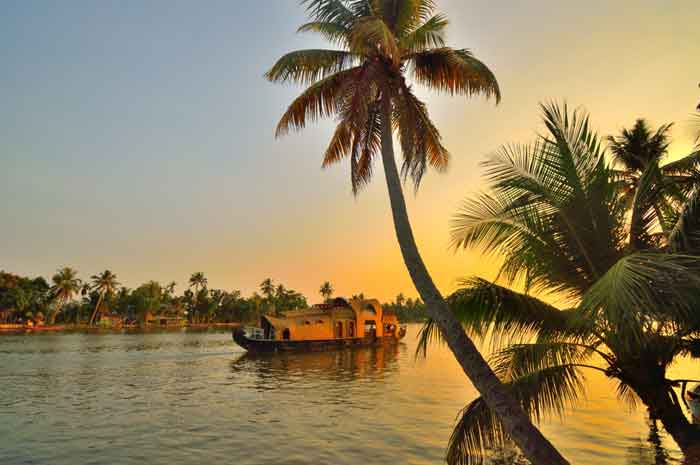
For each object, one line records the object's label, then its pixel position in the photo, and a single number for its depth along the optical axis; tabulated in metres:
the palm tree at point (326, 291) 143.12
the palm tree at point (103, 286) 90.50
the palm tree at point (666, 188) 5.98
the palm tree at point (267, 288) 121.25
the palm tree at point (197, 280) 112.94
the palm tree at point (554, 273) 5.86
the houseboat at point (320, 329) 36.88
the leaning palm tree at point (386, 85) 7.14
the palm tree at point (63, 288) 83.00
